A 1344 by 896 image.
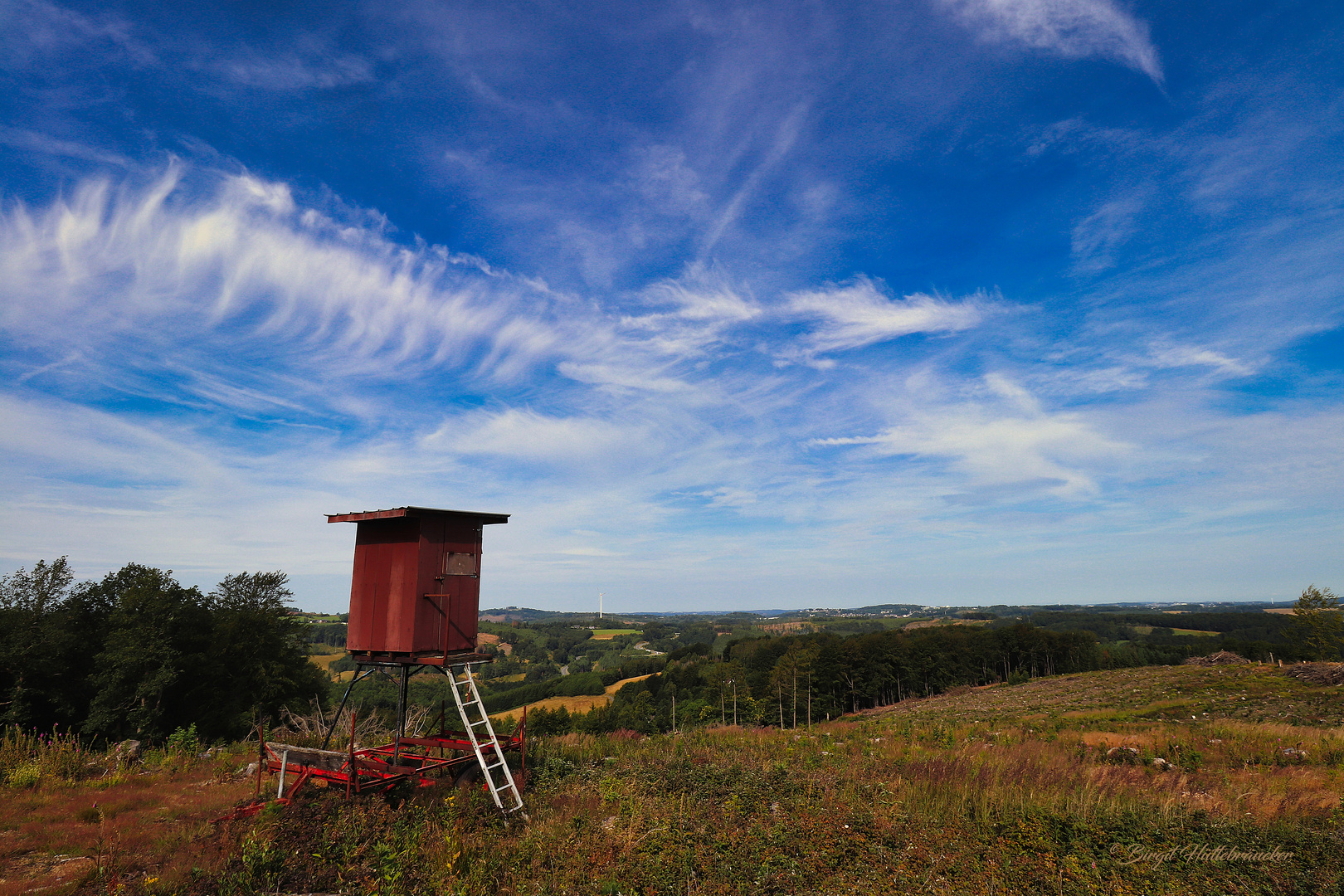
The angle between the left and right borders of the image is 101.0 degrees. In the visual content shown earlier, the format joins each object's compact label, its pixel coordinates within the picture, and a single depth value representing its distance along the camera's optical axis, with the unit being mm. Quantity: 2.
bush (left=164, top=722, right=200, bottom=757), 19328
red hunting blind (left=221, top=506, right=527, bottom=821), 12719
